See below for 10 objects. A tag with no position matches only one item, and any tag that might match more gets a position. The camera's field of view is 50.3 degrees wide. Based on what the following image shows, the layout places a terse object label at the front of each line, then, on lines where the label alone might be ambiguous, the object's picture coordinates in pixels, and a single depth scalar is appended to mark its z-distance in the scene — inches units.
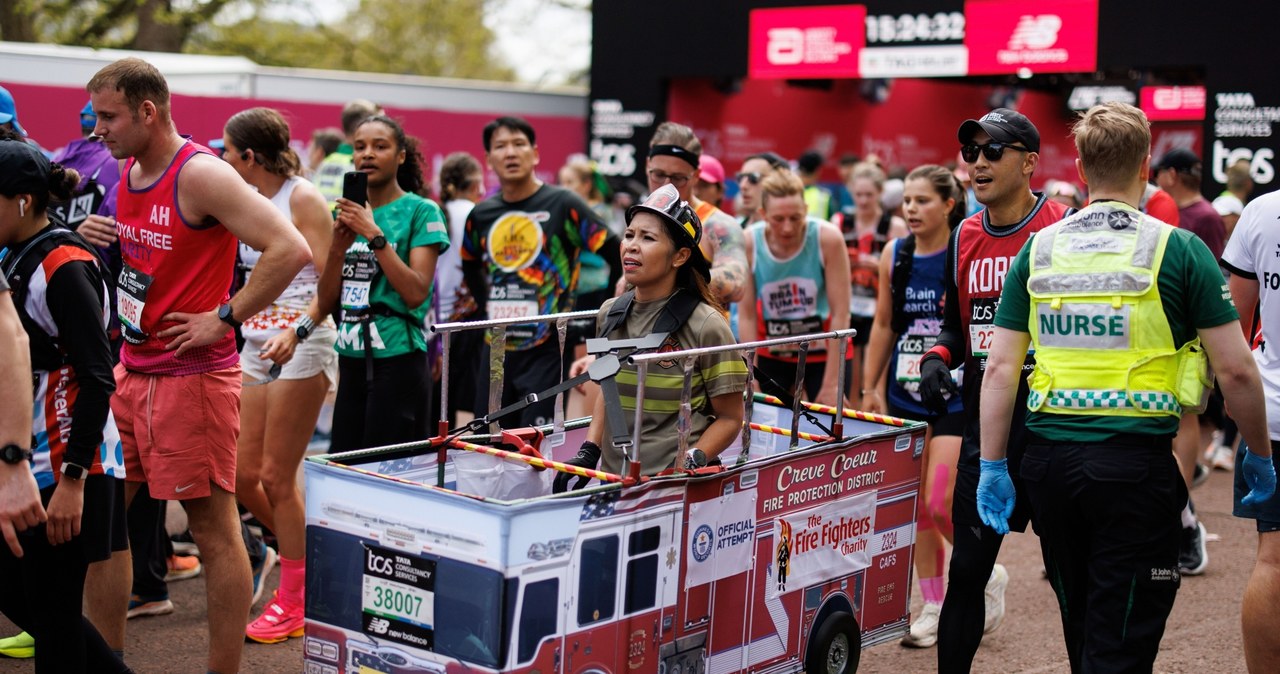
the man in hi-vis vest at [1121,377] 144.9
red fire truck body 140.5
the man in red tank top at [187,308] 177.8
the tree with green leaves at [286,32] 944.9
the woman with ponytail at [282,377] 225.6
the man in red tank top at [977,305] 179.3
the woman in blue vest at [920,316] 230.4
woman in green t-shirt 231.5
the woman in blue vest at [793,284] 272.5
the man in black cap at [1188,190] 368.8
